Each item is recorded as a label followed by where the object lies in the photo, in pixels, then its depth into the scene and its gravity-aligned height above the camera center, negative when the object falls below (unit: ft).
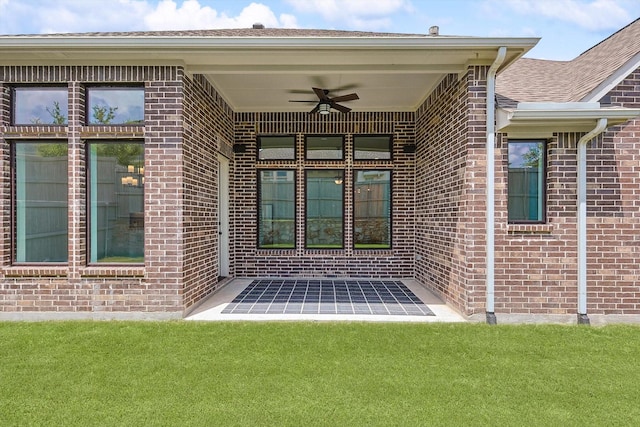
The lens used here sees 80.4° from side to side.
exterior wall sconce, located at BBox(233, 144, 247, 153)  24.06 +4.08
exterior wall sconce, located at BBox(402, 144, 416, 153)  23.77 +4.08
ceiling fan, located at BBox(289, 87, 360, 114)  18.90 +5.75
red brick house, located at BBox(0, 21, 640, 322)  15.61 +1.52
